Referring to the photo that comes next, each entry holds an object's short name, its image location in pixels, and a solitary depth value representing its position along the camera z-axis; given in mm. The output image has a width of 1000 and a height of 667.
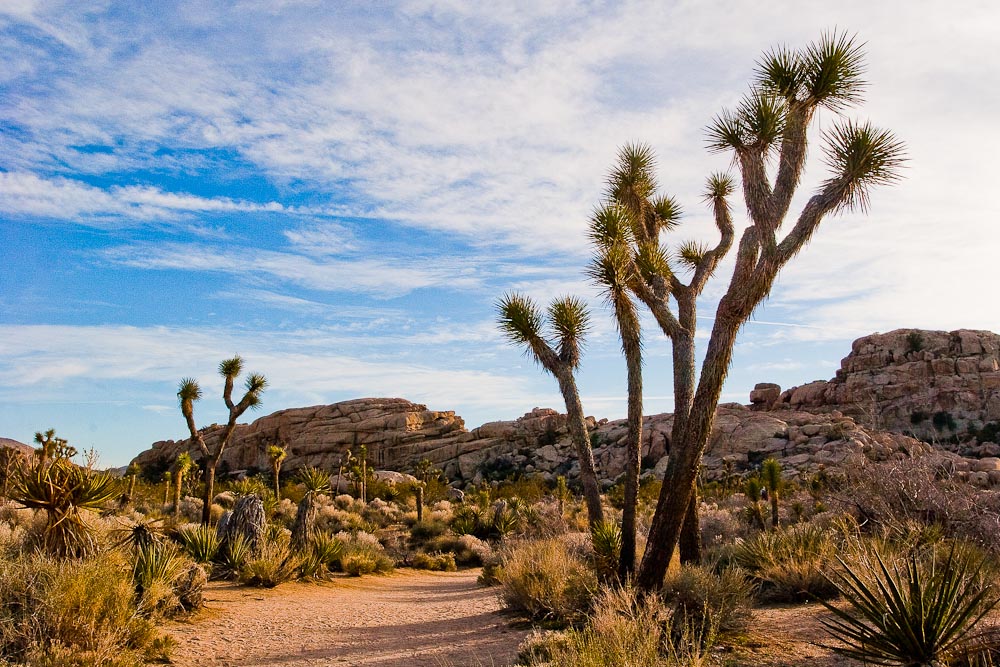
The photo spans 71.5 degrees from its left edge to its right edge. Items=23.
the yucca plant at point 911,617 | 5461
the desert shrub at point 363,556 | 16438
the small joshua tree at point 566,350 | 14062
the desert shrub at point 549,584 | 9484
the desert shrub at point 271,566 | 12578
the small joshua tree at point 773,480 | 18516
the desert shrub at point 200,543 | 12953
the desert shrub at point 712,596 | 7996
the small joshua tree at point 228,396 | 23388
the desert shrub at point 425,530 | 24000
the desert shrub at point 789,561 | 9633
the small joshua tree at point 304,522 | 15240
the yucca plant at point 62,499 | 8570
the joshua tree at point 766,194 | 9117
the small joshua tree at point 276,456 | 29594
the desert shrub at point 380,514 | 26589
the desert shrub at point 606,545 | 12055
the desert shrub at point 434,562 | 20219
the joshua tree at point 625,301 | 12391
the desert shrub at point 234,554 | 13031
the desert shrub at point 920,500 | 10445
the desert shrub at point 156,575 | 8602
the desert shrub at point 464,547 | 21812
